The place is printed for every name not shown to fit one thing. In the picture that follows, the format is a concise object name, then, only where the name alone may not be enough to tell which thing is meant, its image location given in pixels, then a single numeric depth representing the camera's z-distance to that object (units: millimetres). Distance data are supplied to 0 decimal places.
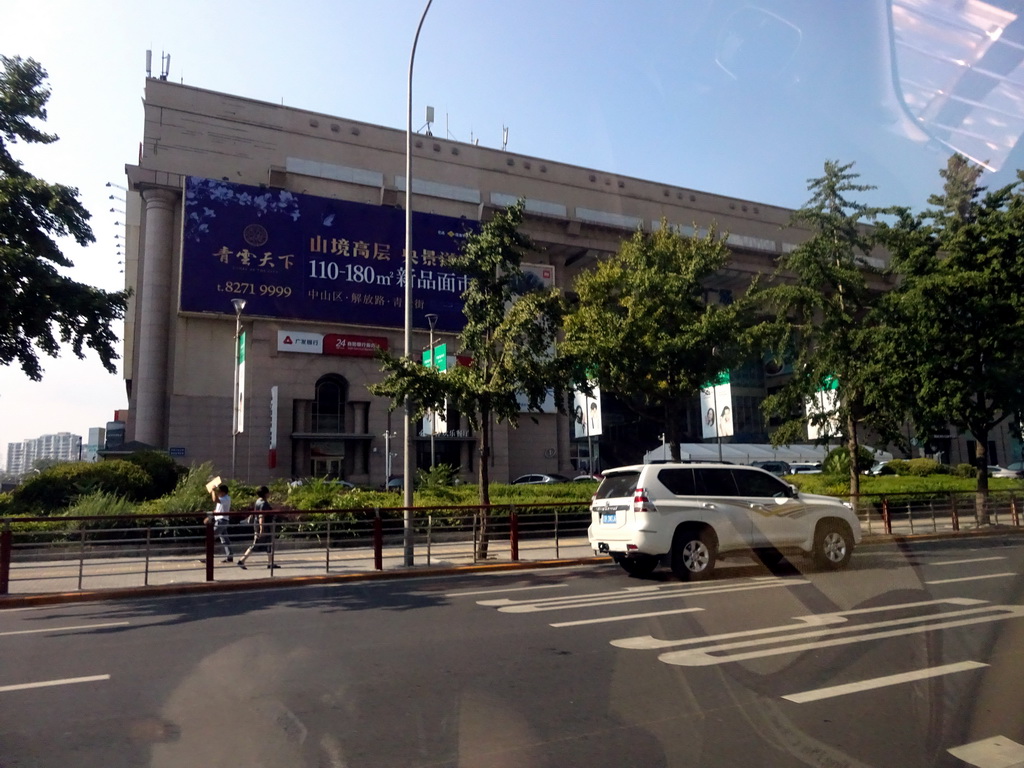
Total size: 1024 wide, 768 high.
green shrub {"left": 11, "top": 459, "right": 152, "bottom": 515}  20594
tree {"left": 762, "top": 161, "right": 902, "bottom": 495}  22172
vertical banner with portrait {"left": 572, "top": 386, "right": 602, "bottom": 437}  31031
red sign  47188
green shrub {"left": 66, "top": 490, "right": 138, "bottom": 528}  17691
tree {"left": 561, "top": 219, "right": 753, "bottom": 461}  19594
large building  44031
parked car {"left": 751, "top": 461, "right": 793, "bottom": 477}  45584
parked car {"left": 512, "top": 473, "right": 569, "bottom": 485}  46081
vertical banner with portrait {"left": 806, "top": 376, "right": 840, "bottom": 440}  23328
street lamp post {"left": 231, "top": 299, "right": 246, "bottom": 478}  34678
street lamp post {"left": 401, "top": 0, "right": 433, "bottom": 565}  15336
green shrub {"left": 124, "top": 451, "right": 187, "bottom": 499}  23844
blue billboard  43625
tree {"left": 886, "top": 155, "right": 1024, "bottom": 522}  21438
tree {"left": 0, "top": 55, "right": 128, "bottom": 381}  16484
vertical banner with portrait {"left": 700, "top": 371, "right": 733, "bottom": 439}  20141
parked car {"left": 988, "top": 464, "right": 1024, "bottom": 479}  50359
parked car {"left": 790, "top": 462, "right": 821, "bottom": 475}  46988
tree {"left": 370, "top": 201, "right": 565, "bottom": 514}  16094
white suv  12789
